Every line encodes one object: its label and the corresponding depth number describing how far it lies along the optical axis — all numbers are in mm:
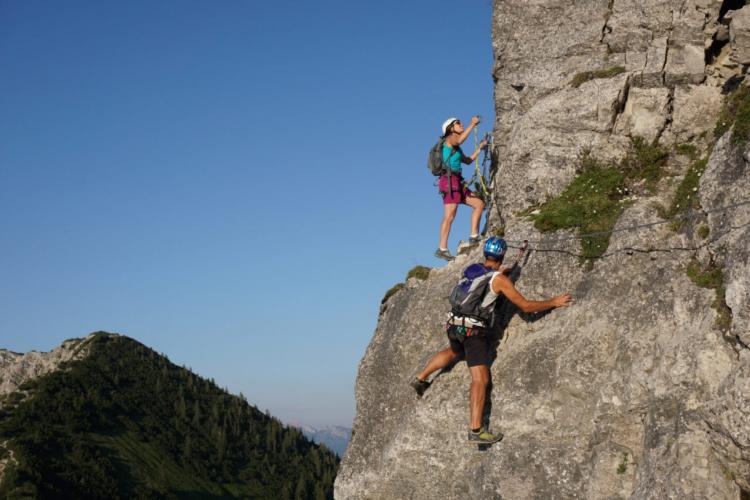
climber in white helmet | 20141
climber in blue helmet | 14625
